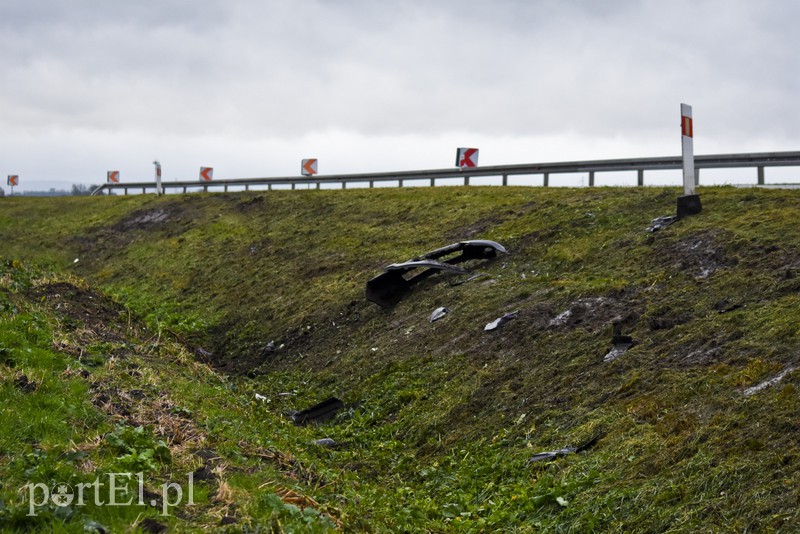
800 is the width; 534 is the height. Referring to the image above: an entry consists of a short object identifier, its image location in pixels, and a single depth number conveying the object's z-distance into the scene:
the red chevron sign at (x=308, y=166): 34.97
